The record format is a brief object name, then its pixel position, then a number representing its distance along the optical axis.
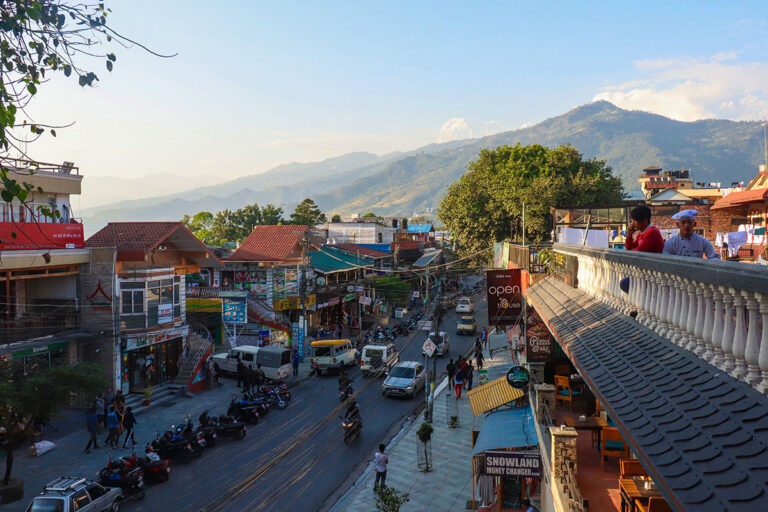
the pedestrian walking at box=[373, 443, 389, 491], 15.11
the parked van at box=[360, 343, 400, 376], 28.72
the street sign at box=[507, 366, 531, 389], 12.32
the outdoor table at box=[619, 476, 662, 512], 5.62
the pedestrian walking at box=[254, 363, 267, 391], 26.66
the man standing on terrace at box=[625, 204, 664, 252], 6.48
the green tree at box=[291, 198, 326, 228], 77.19
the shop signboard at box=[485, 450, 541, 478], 9.63
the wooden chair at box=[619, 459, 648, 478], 7.01
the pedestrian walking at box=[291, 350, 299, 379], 29.88
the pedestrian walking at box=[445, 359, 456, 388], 27.06
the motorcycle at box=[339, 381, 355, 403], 22.97
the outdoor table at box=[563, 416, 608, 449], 9.26
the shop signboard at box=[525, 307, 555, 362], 13.02
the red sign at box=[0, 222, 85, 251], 19.94
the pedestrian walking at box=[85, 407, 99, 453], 18.16
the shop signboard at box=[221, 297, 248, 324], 28.94
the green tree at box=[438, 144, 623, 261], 36.59
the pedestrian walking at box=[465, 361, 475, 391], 25.72
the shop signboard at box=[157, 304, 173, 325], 25.53
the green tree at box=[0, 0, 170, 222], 5.55
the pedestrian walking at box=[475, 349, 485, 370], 28.84
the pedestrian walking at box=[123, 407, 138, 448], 18.43
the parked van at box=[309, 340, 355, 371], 30.08
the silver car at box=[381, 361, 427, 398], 25.67
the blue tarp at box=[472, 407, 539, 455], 10.63
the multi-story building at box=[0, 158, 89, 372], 20.17
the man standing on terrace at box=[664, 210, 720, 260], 6.15
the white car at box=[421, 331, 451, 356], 33.94
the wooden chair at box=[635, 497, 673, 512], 5.51
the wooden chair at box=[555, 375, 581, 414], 11.97
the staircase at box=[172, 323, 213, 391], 26.30
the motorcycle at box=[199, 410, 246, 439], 19.41
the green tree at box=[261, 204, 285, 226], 73.01
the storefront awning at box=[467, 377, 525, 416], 13.40
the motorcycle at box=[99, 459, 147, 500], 14.00
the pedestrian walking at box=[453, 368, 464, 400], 24.88
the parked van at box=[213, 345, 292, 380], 27.69
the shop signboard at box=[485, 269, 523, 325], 16.03
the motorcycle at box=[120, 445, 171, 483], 15.13
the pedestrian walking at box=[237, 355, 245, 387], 27.46
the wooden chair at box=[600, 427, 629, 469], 8.55
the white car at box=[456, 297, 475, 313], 51.47
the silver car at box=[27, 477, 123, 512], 11.44
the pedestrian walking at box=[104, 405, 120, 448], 18.41
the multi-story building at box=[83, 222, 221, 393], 23.75
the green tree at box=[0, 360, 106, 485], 14.04
